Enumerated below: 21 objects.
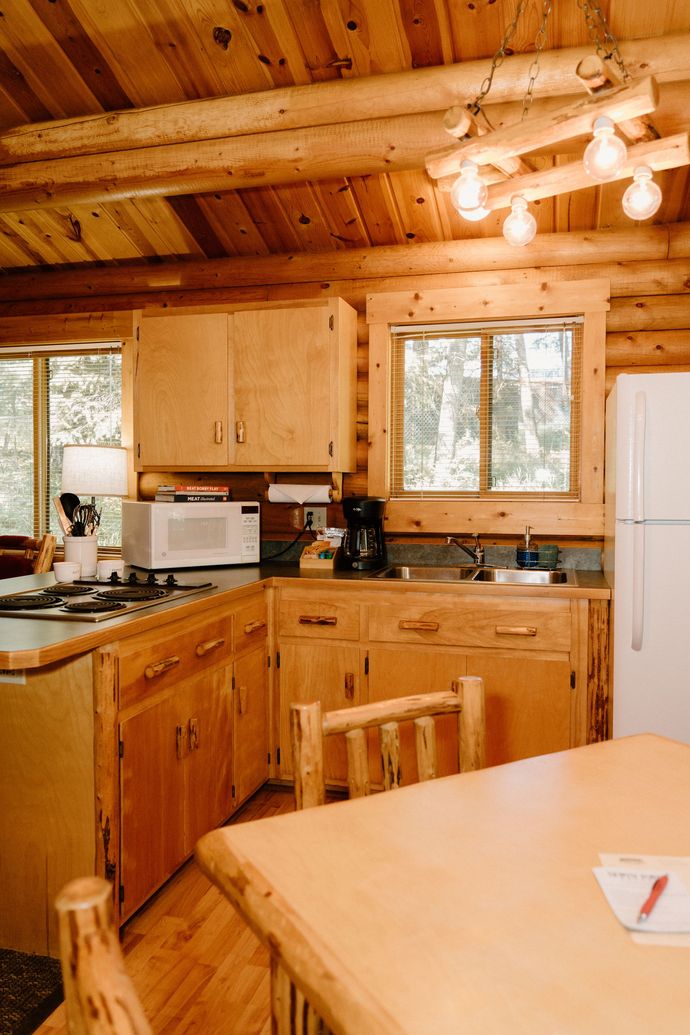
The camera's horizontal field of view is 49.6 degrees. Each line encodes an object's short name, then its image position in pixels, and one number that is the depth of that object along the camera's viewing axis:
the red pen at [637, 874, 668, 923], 0.82
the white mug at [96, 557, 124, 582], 2.78
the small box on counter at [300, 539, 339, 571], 3.18
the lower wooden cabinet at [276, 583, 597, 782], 2.67
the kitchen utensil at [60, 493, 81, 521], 2.78
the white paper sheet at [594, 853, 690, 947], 0.79
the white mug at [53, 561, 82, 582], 2.62
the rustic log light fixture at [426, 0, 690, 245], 1.41
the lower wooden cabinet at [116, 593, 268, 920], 2.00
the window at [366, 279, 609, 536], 3.20
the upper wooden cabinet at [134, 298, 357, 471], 3.22
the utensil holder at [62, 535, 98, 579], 2.74
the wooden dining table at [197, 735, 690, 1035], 0.68
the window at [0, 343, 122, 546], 3.98
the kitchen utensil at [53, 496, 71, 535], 2.79
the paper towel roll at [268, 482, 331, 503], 3.39
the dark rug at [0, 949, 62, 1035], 1.73
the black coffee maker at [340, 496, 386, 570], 3.18
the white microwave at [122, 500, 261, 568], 2.98
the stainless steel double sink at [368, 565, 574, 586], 3.10
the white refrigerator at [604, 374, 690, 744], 2.50
